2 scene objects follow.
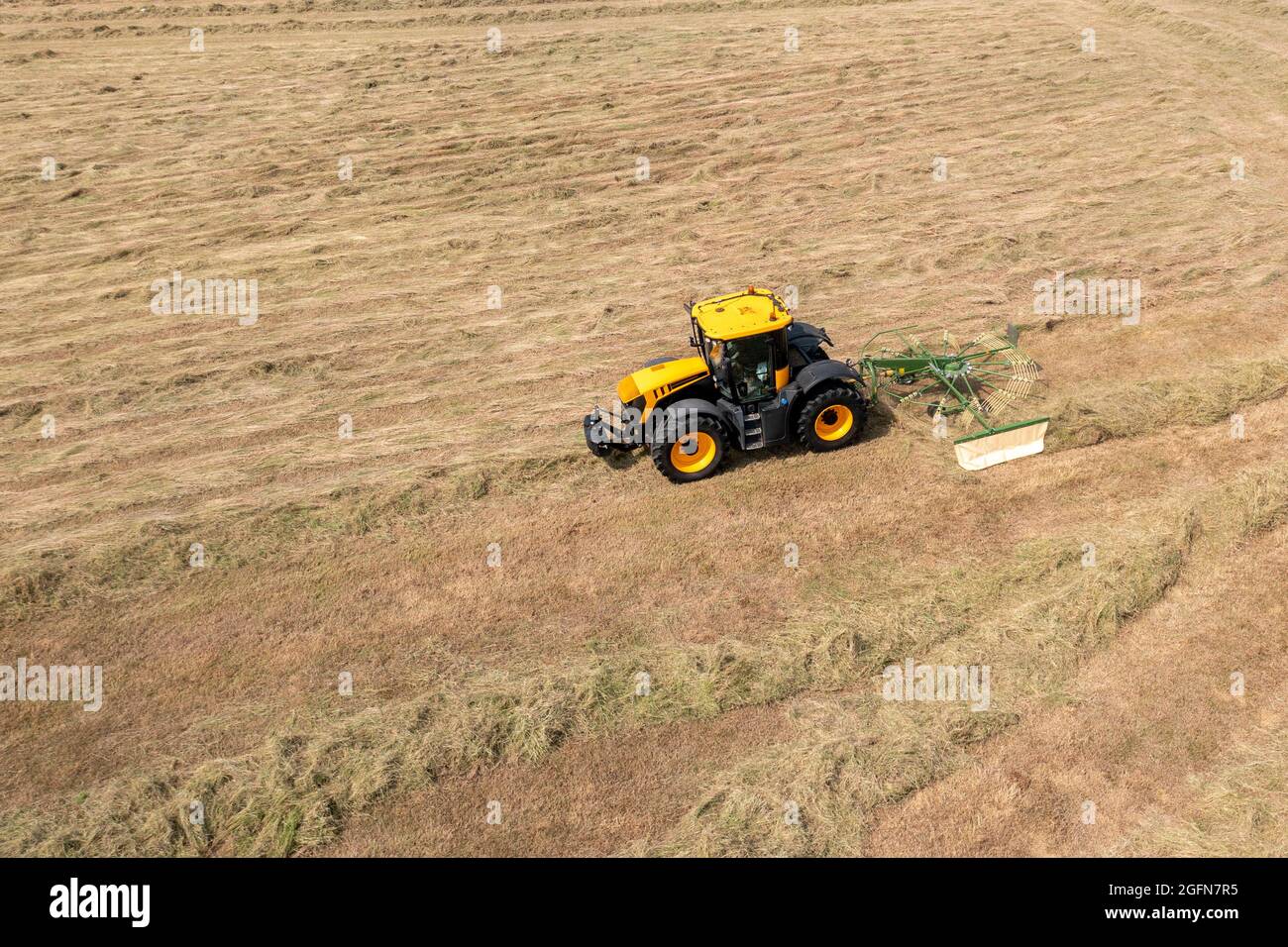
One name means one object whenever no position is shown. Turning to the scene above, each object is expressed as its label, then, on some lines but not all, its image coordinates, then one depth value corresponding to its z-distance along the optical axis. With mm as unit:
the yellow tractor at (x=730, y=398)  10680
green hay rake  11719
